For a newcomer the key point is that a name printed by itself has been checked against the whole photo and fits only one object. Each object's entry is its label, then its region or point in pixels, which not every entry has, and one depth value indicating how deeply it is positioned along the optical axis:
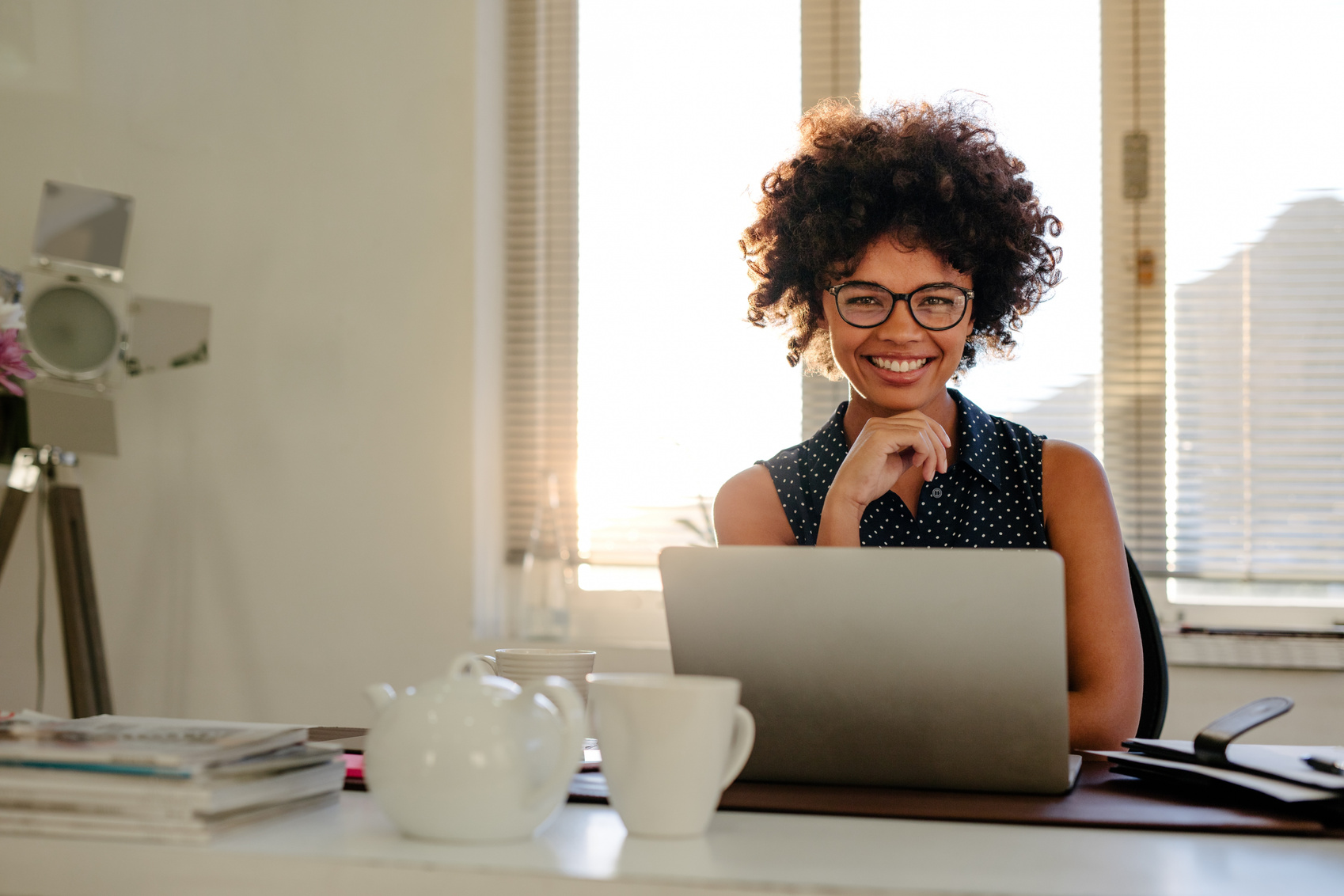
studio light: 2.25
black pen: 0.82
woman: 1.41
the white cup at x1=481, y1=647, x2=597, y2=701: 0.97
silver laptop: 0.77
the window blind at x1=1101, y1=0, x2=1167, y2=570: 2.53
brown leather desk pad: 0.72
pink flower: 2.23
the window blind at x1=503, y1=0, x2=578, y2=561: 2.79
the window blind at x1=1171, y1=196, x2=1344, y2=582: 2.46
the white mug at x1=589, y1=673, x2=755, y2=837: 0.67
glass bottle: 2.63
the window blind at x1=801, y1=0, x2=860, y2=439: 2.68
